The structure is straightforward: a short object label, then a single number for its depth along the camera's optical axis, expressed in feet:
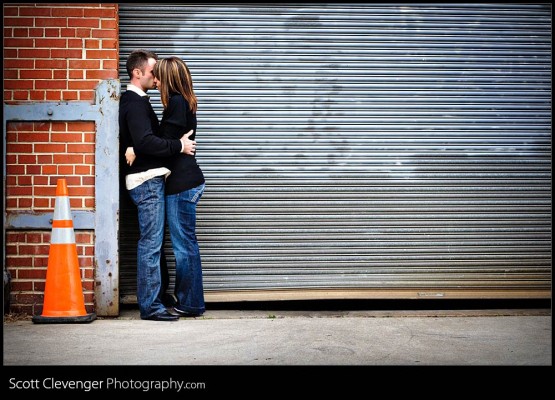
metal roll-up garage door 18.85
